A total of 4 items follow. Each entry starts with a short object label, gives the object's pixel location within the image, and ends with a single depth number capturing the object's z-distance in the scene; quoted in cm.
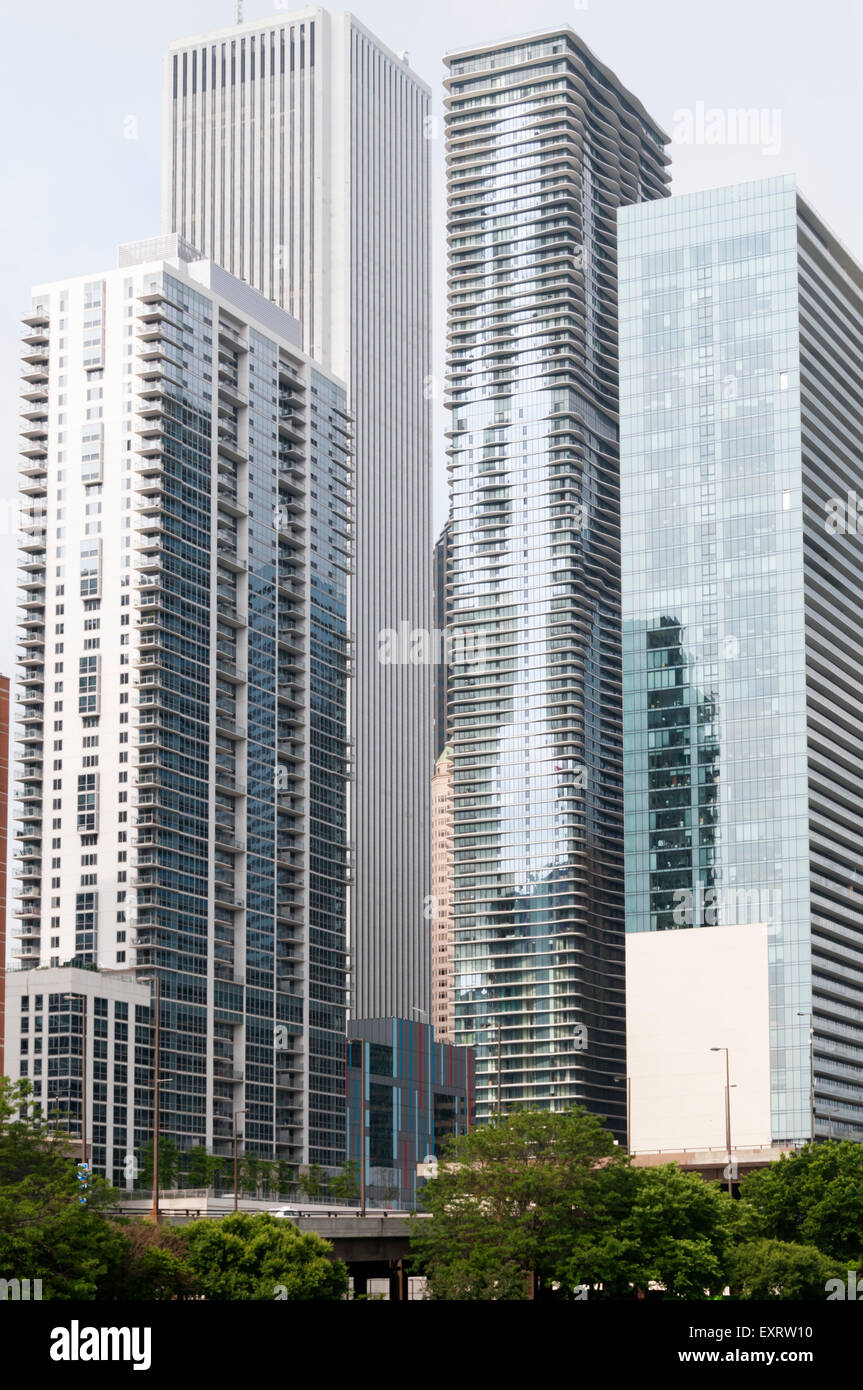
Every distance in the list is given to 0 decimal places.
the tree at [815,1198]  11825
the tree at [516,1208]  10556
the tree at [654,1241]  10694
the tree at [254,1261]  9600
